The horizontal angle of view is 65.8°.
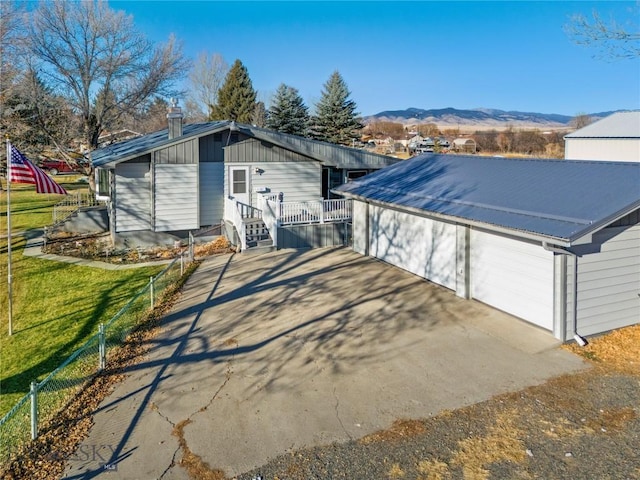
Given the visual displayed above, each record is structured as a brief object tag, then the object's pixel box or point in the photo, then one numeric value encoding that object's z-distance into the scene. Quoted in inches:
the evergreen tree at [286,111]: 1939.0
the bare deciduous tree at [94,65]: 1127.0
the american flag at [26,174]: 487.2
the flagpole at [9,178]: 450.6
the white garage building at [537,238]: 364.8
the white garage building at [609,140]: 1200.2
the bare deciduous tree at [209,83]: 2517.2
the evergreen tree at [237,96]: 2113.7
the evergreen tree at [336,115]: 2020.2
